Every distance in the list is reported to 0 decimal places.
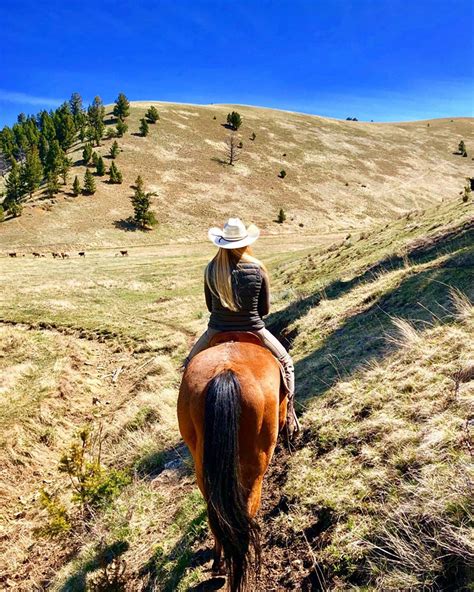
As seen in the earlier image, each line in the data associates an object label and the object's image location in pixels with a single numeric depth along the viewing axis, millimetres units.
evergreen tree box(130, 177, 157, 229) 46522
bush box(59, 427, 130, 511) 6035
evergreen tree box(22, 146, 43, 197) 47000
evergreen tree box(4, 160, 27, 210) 45750
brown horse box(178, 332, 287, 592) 3459
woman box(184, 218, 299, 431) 4586
